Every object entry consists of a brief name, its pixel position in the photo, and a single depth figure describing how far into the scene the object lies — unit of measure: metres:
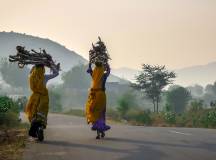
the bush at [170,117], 34.15
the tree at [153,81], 63.57
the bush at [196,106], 39.12
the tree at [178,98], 73.12
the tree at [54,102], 83.56
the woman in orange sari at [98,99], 14.77
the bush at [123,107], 40.47
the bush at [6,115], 22.53
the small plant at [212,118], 29.03
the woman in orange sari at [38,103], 13.98
